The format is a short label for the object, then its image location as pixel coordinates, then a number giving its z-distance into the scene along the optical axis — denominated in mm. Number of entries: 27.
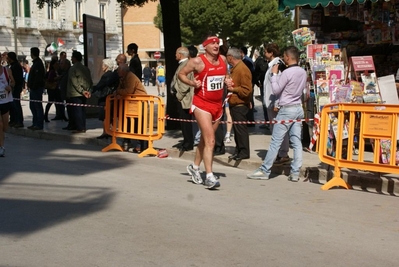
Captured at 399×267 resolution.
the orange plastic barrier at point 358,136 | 9266
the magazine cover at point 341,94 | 11438
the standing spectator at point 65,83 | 16486
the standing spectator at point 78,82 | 15461
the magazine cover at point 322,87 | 11938
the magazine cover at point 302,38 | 12906
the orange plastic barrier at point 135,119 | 13180
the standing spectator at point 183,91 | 12406
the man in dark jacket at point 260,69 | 17266
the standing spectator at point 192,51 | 12500
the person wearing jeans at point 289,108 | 10133
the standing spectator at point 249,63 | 16094
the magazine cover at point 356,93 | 11421
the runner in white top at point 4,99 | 12719
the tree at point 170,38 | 15727
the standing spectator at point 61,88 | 17222
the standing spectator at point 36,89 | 16750
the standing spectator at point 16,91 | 17375
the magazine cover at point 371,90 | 11430
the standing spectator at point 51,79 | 19016
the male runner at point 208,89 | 9414
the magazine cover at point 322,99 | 11922
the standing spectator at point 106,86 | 14203
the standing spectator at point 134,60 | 15750
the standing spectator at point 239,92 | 11336
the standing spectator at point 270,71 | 12140
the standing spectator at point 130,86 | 13577
